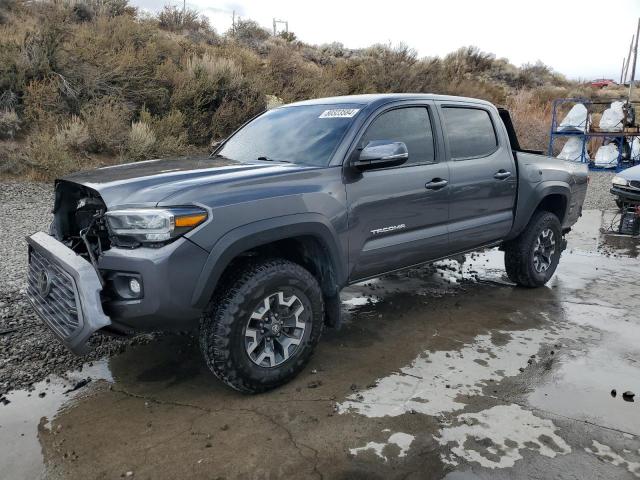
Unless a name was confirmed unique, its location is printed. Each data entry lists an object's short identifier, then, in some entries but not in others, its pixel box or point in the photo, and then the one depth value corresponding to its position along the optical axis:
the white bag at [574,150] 18.89
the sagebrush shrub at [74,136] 9.73
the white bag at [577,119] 18.41
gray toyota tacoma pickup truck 2.85
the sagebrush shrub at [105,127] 10.20
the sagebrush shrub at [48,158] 9.13
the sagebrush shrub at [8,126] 9.88
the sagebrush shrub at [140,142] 10.13
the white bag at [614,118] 17.83
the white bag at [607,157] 18.19
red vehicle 38.50
